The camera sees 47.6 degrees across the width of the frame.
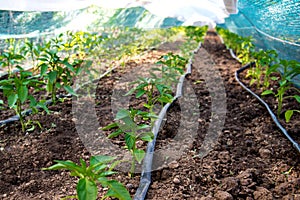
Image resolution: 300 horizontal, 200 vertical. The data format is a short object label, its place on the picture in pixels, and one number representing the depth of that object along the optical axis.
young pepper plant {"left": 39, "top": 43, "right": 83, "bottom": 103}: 2.50
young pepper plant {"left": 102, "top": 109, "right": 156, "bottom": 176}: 1.70
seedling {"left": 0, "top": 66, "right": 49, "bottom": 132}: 2.10
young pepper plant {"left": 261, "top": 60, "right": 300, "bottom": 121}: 2.75
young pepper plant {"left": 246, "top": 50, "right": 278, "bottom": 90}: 3.39
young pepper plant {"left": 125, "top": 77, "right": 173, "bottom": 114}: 2.19
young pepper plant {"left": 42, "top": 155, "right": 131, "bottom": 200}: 1.24
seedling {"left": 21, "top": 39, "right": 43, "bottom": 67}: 2.93
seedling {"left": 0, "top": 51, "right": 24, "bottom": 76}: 2.71
